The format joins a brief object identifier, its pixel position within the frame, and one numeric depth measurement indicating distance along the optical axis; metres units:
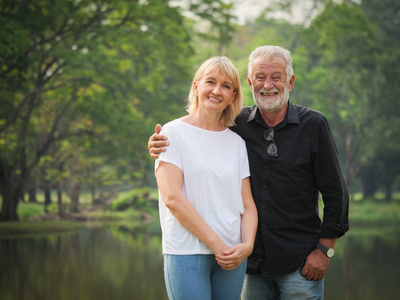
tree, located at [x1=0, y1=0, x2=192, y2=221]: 11.56
